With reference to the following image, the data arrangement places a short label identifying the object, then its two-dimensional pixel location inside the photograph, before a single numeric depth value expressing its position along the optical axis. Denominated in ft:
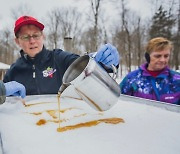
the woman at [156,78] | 5.68
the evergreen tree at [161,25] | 54.34
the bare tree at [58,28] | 71.51
